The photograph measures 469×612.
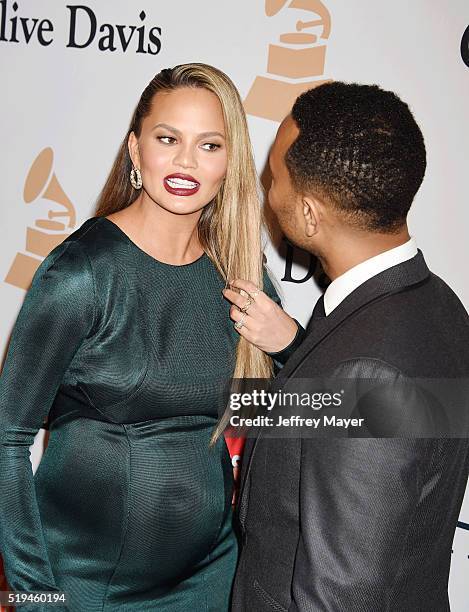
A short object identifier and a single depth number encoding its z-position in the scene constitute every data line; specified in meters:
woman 1.46
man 1.06
